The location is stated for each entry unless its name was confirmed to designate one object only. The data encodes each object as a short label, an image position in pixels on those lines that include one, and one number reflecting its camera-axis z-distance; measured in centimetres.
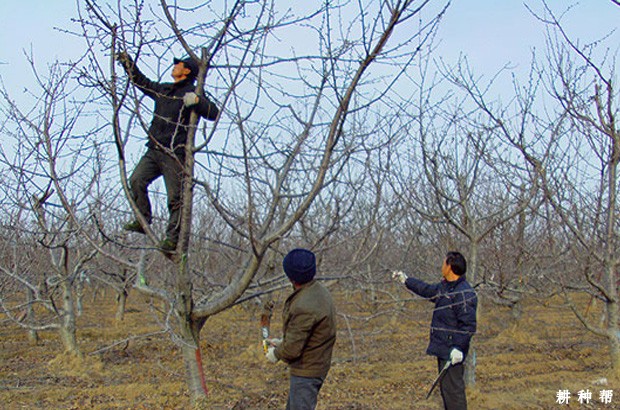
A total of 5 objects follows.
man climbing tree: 315
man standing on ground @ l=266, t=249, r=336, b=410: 300
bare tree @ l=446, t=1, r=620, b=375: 521
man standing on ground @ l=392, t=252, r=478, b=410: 415
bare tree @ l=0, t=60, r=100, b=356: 343
